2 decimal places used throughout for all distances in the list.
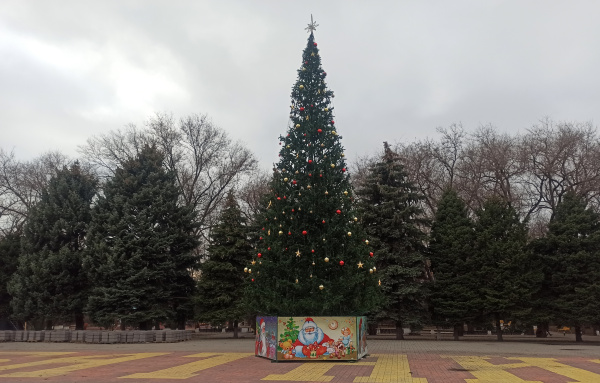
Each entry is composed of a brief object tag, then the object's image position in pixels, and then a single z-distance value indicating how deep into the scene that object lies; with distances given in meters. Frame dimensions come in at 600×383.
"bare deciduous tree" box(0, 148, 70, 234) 34.59
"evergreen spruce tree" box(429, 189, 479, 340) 26.47
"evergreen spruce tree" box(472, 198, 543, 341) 25.47
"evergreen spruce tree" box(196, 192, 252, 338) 27.81
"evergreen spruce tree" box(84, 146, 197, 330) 25.94
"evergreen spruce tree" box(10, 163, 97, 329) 26.80
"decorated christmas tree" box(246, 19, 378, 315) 14.41
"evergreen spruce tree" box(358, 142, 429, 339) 25.98
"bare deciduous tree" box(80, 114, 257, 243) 34.53
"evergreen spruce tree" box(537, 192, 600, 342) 24.34
